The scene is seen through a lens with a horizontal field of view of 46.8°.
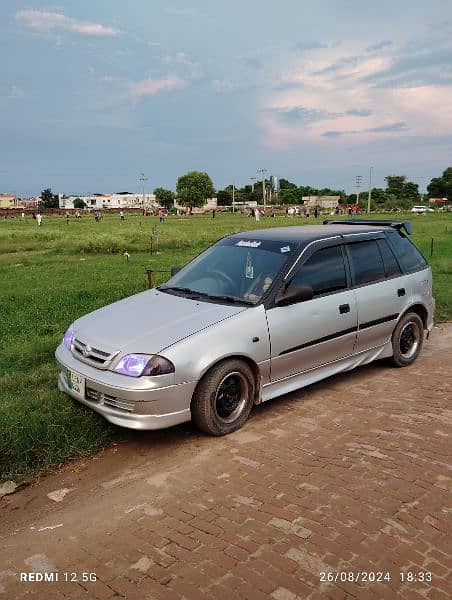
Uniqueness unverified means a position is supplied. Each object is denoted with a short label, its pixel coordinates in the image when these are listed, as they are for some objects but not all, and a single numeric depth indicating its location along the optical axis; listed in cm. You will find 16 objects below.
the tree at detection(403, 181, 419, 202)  12591
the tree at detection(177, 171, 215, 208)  10400
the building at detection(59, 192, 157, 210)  15650
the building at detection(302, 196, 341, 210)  11502
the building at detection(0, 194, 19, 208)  15250
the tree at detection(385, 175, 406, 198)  12688
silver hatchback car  380
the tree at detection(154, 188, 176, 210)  12250
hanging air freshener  473
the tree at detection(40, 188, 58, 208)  13038
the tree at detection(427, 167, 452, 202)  11431
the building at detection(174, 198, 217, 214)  11178
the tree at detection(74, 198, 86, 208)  14275
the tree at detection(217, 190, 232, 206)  13812
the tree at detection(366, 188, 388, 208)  10950
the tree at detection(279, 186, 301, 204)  13450
